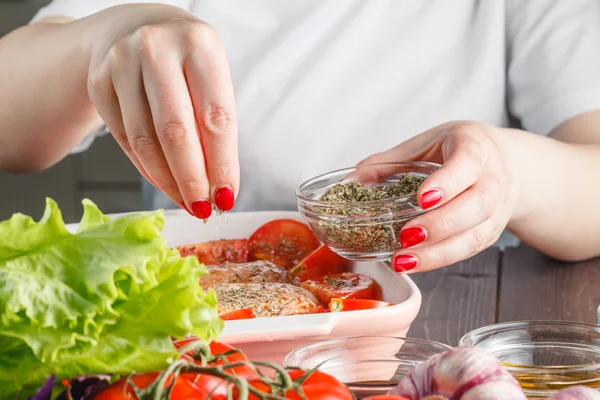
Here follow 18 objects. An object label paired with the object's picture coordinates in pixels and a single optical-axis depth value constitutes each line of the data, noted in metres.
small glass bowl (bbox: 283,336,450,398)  0.52
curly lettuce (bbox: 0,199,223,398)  0.43
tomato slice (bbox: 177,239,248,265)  1.08
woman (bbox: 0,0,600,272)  0.90
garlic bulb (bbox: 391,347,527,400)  0.43
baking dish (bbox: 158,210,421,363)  0.68
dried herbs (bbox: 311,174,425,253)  0.86
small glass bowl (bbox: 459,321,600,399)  0.60
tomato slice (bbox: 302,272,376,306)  0.88
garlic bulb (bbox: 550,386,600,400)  0.45
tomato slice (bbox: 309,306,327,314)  0.81
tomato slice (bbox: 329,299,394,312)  0.76
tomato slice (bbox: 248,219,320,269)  1.07
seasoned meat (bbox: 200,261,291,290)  0.93
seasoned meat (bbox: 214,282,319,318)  0.80
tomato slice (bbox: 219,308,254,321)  0.75
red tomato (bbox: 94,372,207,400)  0.41
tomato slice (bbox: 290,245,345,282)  1.00
